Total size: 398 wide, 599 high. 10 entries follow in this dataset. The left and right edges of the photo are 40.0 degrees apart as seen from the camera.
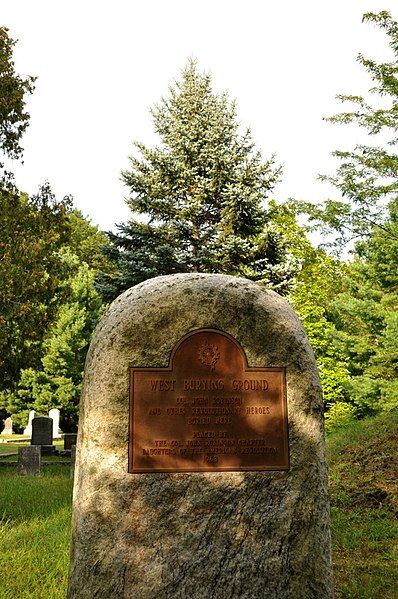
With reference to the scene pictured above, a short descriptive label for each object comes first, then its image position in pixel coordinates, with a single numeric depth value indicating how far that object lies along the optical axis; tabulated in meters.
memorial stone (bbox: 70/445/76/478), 12.75
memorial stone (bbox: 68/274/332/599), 3.64
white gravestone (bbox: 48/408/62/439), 25.13
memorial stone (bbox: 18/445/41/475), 12.70
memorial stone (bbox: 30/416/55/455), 18.05
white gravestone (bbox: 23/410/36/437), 26.28
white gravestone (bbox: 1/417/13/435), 28.95
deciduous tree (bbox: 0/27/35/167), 14.23
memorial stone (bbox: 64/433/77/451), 18.60
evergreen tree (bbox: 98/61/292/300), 17.23
